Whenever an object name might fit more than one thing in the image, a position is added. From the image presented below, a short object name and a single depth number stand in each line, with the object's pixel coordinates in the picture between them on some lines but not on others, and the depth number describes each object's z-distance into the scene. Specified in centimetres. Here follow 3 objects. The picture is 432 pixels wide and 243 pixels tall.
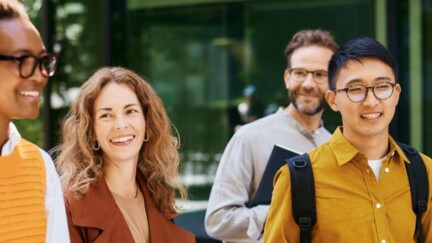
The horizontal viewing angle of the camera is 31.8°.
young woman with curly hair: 295
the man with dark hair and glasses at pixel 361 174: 274
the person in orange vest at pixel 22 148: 229
